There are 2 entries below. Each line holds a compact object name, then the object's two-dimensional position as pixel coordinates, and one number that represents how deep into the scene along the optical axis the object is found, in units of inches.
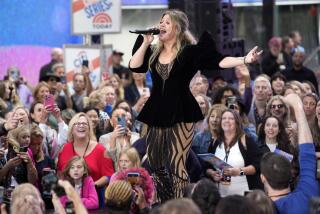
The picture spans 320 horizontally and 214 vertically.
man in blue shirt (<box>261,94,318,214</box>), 262.8
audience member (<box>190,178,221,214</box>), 264.2
